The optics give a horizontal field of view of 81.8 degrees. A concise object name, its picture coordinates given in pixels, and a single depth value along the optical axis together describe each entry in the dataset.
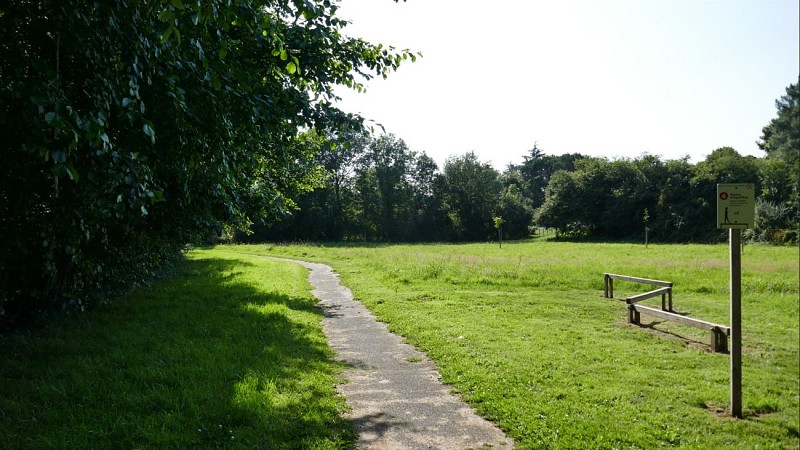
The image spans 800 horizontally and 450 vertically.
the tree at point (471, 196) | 66.69
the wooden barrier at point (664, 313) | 7.86
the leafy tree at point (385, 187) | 66.12
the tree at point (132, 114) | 3.75
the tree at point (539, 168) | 102.40
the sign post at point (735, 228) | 5.08
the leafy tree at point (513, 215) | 66.31
